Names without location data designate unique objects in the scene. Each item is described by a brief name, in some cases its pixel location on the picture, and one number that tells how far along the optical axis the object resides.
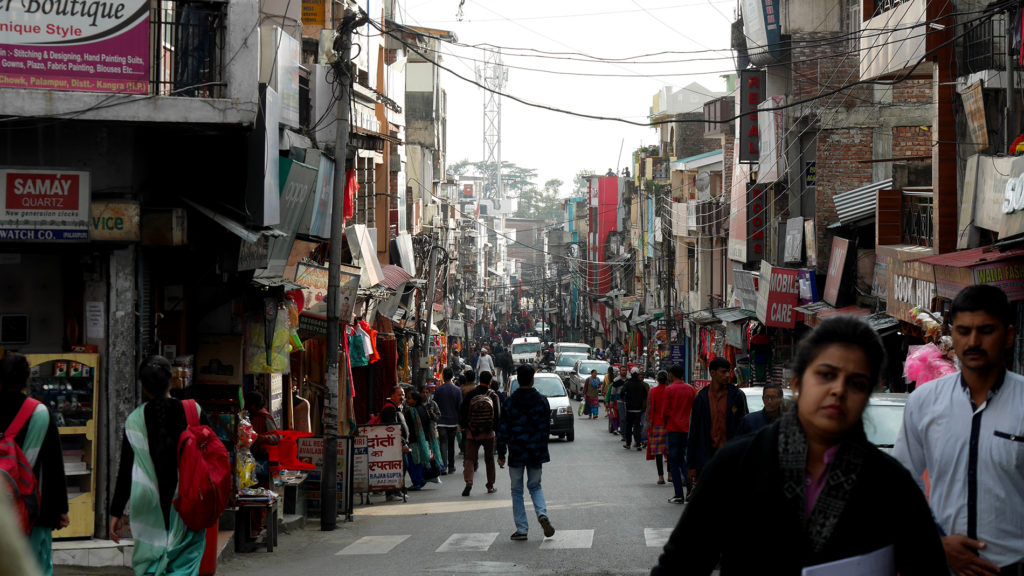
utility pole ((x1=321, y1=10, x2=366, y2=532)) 16.06
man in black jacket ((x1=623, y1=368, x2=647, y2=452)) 28.84
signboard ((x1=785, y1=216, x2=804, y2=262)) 30.80
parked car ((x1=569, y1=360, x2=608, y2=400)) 48.96
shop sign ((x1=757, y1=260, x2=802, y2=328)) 29.80
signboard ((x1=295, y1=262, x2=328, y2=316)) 20.19
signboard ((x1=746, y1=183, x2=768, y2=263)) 36.22
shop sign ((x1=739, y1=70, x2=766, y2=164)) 33.72
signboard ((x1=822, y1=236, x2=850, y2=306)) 25.91
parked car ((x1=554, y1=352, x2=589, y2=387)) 57.09
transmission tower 166.38
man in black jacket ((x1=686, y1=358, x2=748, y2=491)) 14.55
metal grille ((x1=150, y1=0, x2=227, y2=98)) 13.02
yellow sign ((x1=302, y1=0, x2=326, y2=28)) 24.34
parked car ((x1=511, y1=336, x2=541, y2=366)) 73.00
